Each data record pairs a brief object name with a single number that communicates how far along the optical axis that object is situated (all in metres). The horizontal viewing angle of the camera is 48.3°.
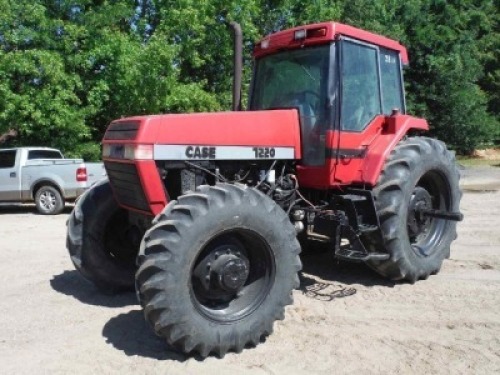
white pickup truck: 12.76
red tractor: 4.06
